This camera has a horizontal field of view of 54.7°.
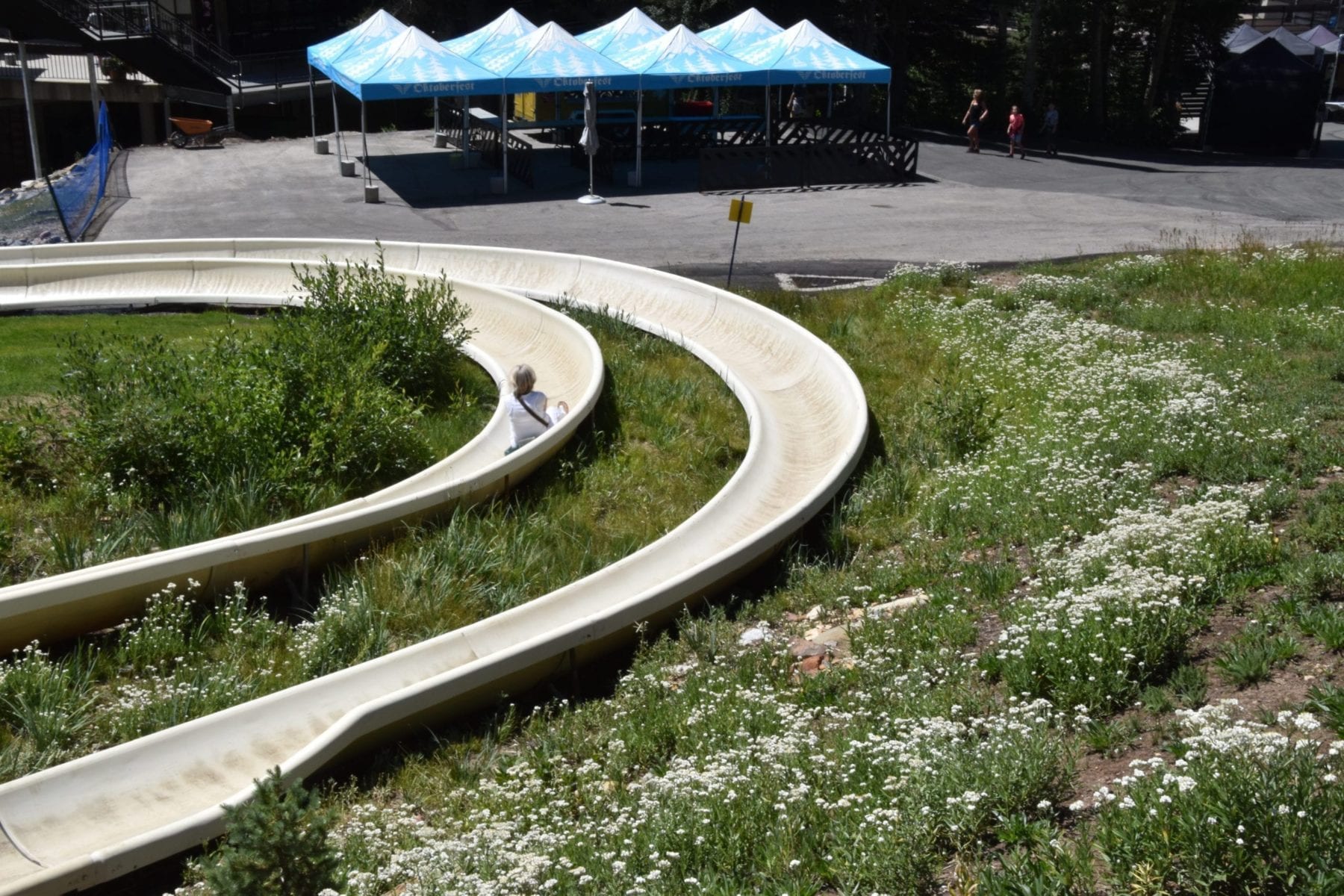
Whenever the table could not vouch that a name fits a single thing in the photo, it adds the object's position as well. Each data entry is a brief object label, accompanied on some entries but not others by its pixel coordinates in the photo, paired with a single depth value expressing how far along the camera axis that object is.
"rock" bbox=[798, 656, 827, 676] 7.61
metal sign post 17.55
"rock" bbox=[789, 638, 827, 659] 7.99
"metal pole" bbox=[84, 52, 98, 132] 29.89
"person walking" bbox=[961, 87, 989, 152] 36.74
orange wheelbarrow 36.09
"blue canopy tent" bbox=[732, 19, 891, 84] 31.58
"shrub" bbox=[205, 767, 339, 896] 4.61
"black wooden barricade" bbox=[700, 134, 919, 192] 30.17
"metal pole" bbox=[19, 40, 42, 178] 23.06
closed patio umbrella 27.48
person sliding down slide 11.77
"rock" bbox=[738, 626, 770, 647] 8.23
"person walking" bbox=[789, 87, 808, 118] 42.70
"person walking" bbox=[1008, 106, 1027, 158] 35.62
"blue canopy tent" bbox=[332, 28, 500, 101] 27.06
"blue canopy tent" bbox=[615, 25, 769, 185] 30.14
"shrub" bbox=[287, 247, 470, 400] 13.23
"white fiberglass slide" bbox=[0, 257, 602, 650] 8.33
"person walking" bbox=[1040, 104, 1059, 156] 36.59
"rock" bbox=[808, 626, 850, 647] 8.12
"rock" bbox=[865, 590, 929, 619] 8.23
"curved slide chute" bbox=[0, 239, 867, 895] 6.04
